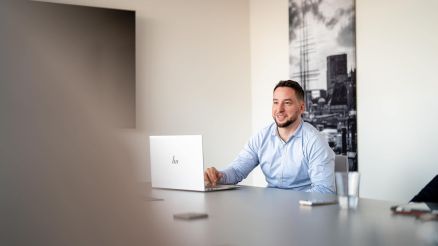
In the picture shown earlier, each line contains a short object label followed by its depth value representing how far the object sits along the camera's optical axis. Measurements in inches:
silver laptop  110.0
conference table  55.0
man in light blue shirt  123.1
